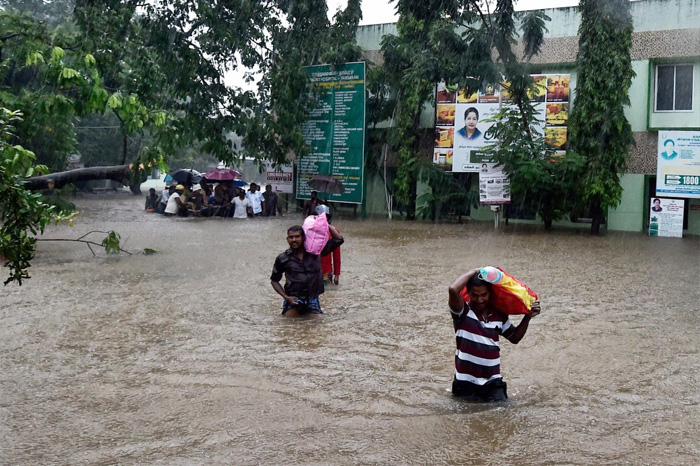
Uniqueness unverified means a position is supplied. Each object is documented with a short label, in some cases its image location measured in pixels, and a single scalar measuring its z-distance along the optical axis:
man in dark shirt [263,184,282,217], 26.64
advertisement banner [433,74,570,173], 21.80
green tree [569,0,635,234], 20.11
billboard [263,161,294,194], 27.72
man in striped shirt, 5.40
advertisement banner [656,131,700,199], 20.14
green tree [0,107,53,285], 3.82
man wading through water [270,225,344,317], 8.59
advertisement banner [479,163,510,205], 21.67
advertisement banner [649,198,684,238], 20.25
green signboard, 24.78
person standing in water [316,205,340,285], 11.15
